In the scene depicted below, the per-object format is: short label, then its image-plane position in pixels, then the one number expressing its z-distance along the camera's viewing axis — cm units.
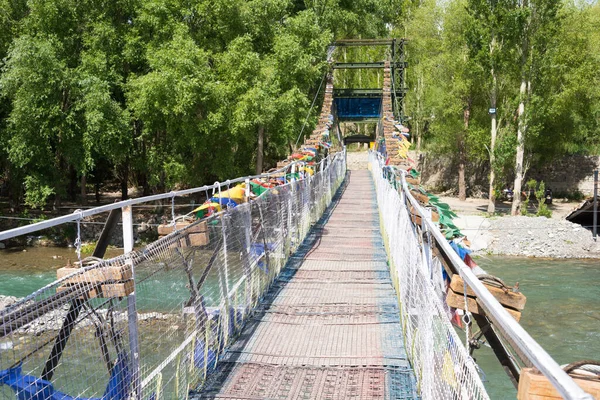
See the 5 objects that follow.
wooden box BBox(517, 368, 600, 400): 167
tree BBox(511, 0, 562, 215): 2862
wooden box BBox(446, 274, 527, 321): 287
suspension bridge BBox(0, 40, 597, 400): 277
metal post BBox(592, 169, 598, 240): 2522
